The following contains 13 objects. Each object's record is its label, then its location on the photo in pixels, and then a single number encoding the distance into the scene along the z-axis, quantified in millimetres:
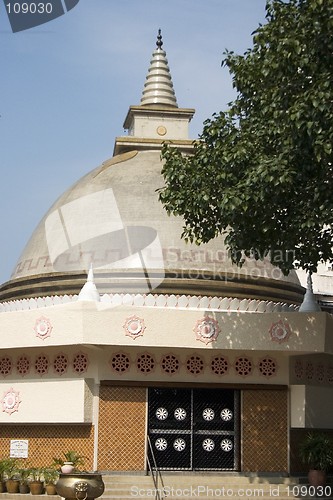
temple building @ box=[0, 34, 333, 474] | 19953
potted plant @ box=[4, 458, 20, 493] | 19297
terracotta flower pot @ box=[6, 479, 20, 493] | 19281
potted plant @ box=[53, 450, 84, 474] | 17812
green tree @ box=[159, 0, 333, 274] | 14586
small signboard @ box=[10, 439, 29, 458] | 20688
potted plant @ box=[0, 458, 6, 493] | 19438
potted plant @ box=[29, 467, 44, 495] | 19062
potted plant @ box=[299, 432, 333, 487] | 19594
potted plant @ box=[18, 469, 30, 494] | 19266
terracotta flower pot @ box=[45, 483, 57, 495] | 18906
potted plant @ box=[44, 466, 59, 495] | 18922
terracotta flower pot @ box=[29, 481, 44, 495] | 19047
